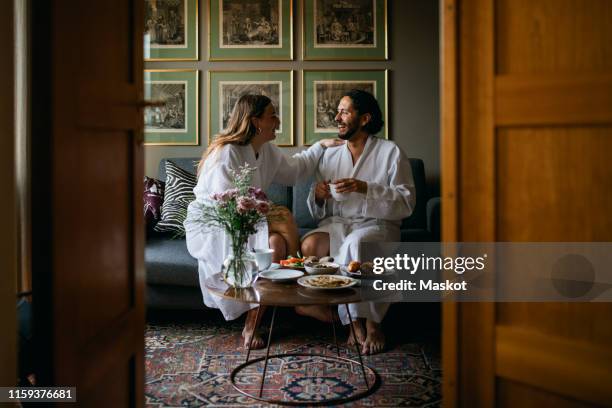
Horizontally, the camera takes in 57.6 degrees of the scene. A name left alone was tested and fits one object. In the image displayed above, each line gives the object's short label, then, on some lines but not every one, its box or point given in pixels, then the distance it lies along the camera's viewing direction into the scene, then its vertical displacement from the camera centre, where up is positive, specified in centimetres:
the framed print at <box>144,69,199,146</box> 420 +71
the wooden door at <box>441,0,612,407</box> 127 +7
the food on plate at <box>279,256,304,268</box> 279 -30
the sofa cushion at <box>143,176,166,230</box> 358 +2
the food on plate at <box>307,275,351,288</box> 238 -34
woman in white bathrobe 306 +19
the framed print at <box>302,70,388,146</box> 411 +81
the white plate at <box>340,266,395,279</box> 254 -33
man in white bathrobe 317 +6
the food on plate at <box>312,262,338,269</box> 263 -30
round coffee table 223 -39
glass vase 248 -28
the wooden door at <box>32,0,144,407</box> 114 +1
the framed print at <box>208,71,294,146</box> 416 +84
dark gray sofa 315 -24
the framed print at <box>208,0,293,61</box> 413 +129
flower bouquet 244 -8
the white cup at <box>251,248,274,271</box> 260 -26
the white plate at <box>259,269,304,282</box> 254 -34
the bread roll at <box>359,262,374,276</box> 258 -31
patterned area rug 232 -79
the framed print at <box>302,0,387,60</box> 409 +127
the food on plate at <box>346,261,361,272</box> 262 -31
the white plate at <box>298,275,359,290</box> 236 -35
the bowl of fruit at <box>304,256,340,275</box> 260 -31
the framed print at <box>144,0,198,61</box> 417 +130
